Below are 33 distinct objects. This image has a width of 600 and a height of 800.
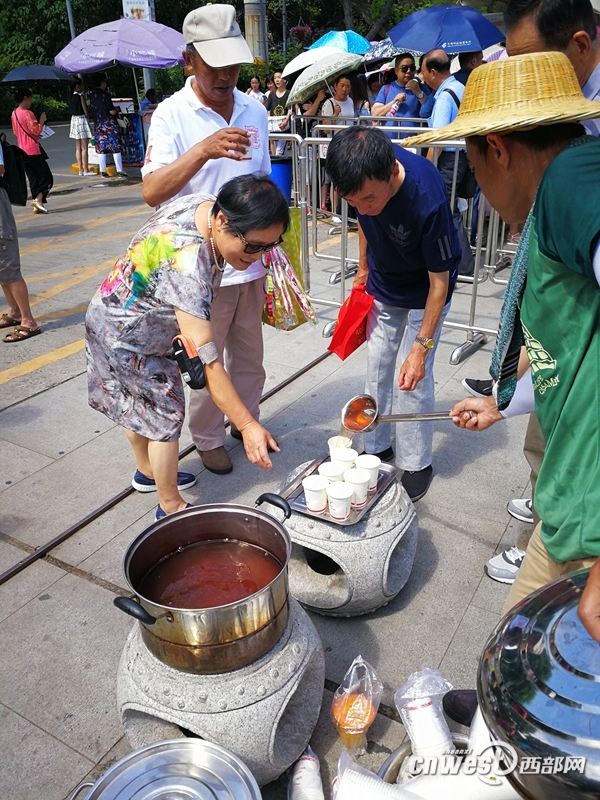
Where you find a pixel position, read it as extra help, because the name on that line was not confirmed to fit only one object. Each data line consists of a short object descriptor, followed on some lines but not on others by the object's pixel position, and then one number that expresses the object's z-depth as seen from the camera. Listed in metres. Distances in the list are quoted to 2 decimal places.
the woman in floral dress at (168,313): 2.42
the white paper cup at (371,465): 2.56
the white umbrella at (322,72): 8.60
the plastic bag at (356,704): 2.07
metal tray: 2.51
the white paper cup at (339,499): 2.44
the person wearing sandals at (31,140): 10.09
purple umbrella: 13.30
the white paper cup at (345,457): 2.64
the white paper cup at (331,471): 2.57
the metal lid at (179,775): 1.63
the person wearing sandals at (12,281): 5.34
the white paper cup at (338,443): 2.76
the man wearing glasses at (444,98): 6.09
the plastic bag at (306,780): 1.90
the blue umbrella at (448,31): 7.63
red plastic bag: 3.41
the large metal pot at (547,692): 1.00
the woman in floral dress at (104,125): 14.19
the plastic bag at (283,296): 3.61
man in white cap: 3.03
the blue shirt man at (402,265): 2.68
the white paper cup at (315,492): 2.49
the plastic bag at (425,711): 1.93
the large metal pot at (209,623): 1.75
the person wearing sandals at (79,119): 13.79
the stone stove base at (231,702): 1.80
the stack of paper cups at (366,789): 1.64
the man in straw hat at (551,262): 1.25
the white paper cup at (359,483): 2.49
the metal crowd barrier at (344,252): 5.12
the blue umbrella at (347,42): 10.96
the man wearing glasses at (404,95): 8.48
